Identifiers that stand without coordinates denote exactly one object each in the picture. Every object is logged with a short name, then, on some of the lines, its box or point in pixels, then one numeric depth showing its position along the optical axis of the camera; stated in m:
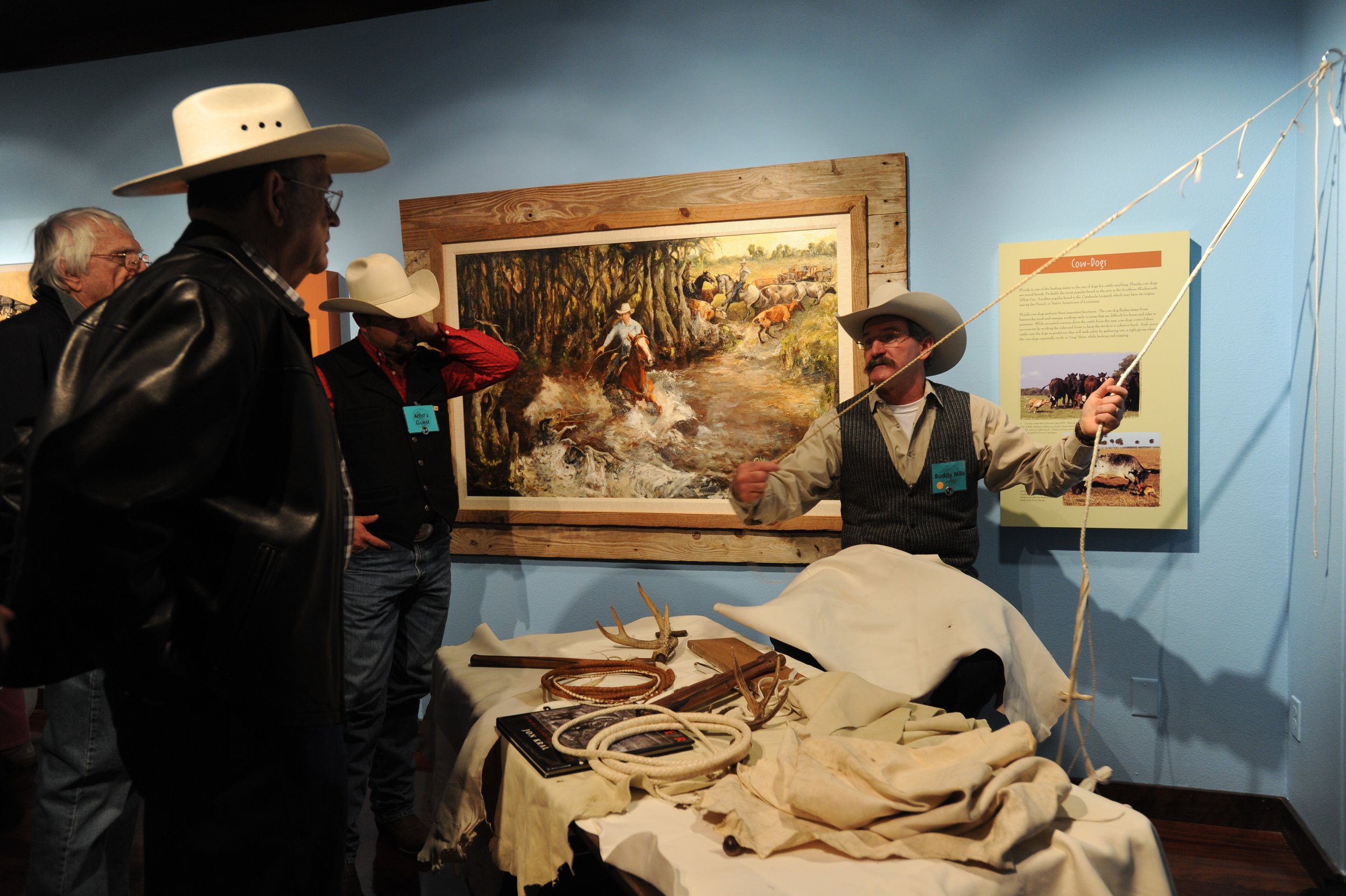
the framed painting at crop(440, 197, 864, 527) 3.29
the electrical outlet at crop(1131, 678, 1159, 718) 3.02
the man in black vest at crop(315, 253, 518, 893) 2.70
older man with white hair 1.92
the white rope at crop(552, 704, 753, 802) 1.40
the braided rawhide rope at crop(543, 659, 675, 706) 1.86
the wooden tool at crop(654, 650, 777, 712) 1.78
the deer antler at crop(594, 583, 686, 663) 2.17
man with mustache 2.66
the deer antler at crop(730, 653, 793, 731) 1.66
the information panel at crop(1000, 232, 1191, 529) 2.92
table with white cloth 1.13
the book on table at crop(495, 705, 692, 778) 1.50
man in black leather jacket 1.11
